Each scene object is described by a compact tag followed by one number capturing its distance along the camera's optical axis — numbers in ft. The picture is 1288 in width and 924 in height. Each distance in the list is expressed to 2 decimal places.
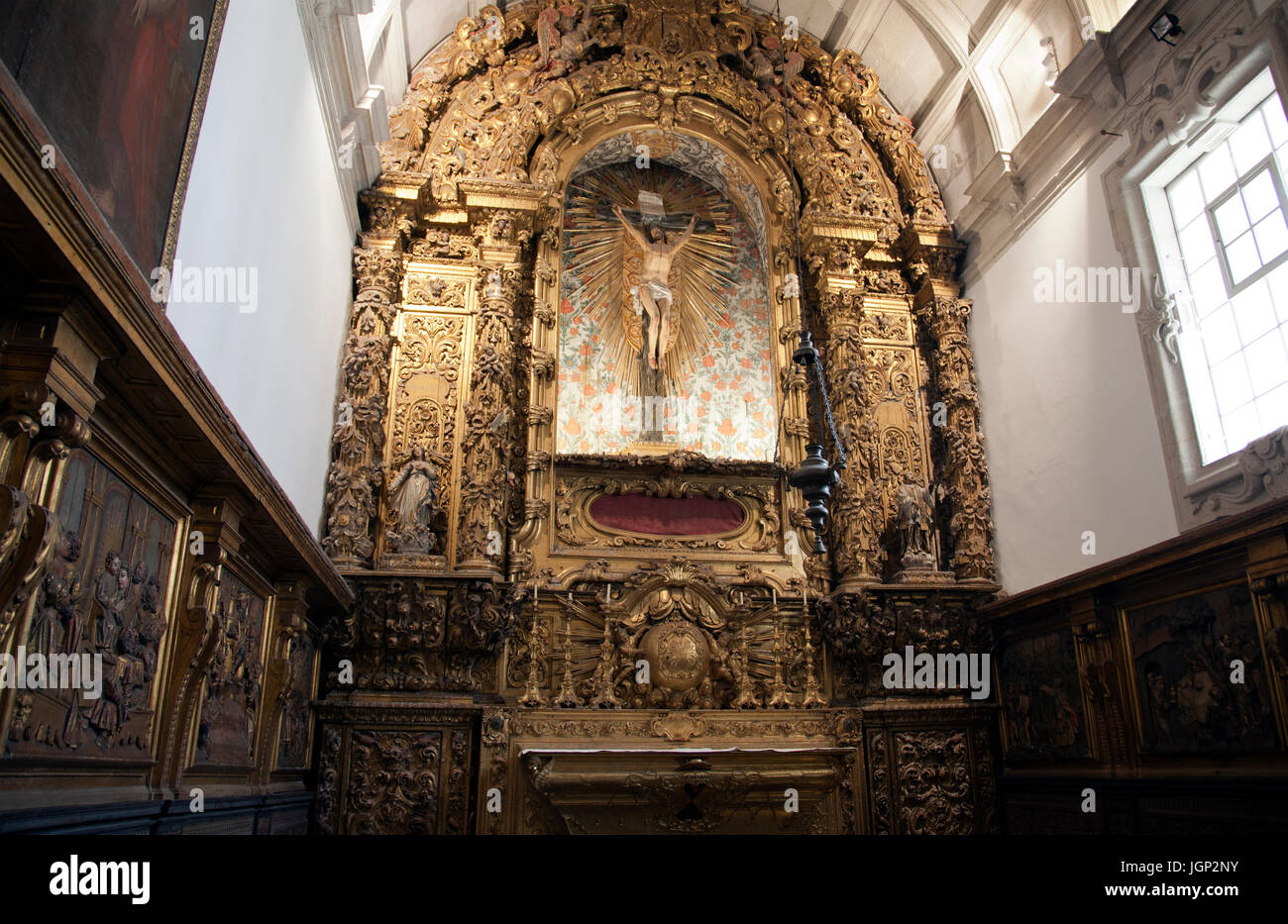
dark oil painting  11.39
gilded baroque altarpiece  27.91
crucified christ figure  36.04
